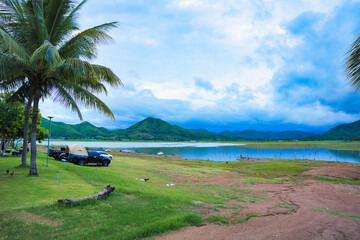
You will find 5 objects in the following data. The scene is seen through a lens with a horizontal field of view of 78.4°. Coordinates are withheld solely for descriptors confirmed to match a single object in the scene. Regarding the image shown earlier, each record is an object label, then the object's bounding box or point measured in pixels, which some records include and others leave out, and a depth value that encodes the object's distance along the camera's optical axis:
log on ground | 7.73
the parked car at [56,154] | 30.34
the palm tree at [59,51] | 12.42
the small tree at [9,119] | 28.89
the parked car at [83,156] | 25.12
